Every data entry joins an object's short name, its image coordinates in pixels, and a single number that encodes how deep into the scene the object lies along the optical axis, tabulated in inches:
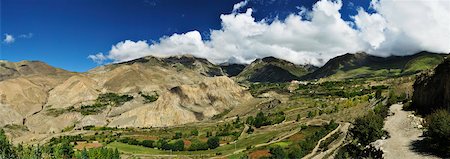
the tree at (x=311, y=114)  6345.0
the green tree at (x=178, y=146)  6389.3
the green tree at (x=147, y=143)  6932.1
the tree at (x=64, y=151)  6009.8
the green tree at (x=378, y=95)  5550.2
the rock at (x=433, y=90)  2098.3
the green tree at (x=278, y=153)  3876.2
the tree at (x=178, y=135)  7447.8
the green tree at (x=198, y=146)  6258.9
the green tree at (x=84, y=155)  5369.6
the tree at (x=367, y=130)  2027.6
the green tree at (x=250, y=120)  7514.8
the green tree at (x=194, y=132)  7601.4
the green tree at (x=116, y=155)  5453.3
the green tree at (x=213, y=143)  6230.3
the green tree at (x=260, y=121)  7133.9
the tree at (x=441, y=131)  1552.4
